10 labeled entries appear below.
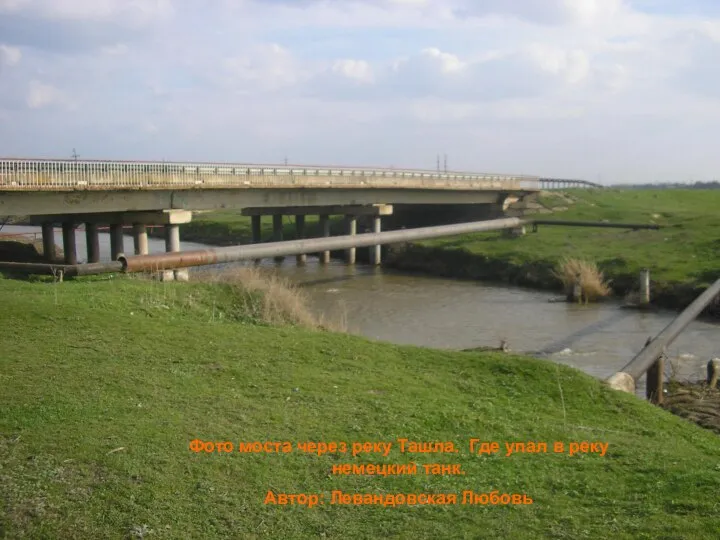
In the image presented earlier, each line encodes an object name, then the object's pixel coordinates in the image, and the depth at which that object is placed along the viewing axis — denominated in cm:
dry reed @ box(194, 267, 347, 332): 1941
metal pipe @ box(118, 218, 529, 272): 2395
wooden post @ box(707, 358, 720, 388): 1718
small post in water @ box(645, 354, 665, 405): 1609
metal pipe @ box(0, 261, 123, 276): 2241
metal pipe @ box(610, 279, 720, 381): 1538
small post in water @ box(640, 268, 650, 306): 3047
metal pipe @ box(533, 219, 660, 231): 4506
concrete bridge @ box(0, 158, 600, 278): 2666
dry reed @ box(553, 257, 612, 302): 3194
